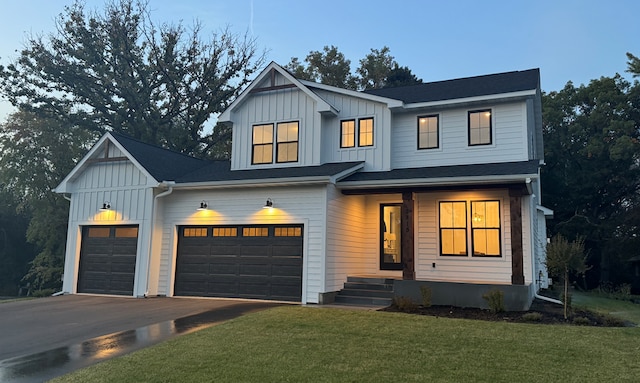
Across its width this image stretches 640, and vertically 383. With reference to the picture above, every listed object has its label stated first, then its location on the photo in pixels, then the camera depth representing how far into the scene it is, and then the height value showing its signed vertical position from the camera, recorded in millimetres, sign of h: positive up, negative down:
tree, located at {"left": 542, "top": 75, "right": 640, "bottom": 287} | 24906 +5192
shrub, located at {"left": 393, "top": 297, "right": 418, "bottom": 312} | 10352 -1096
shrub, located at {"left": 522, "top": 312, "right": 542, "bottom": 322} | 9227 -1161
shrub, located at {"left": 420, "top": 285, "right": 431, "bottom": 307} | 10758 -924
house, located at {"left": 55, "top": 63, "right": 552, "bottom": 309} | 11961 +1458
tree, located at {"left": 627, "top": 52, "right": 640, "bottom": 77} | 24969 +10535
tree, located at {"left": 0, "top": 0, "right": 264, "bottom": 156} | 26266 +9898
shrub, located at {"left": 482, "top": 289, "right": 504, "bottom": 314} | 10141 -950
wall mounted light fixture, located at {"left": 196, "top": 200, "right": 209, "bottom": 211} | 13719 +1281
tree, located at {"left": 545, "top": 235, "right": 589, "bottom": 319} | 9758 +13
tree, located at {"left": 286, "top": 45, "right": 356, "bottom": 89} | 30656 +12114
